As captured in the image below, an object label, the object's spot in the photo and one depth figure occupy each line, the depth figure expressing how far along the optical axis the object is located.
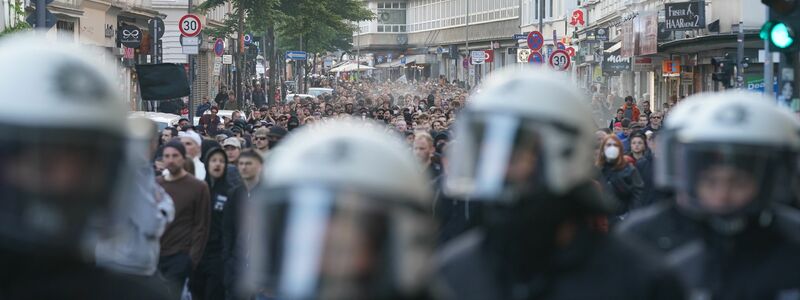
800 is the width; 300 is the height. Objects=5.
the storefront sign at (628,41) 47.19
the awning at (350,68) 114.06
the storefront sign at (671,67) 45.22
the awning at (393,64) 128.09
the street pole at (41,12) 22.73
